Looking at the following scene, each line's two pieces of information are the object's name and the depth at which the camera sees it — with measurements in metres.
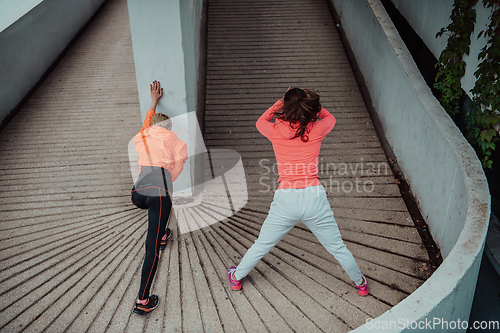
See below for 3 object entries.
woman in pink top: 2.30
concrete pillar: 3.29
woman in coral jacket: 2.81
